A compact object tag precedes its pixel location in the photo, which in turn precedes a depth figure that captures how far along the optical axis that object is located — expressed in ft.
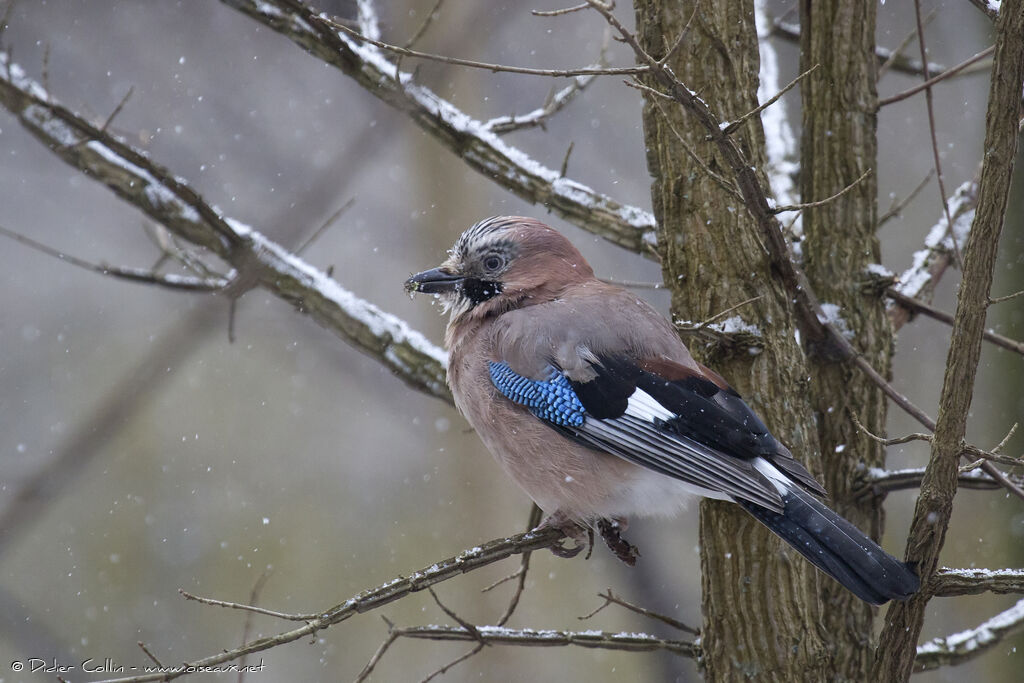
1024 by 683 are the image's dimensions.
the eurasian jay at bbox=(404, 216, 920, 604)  18.31
